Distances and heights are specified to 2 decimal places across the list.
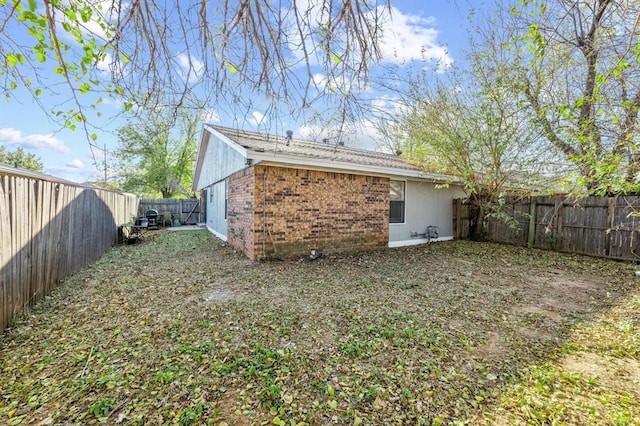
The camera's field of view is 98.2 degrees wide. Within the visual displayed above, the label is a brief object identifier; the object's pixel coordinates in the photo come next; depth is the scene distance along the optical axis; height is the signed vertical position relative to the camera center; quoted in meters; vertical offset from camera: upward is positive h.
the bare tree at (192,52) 2.18 +1.27
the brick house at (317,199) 6.75 +0.19
